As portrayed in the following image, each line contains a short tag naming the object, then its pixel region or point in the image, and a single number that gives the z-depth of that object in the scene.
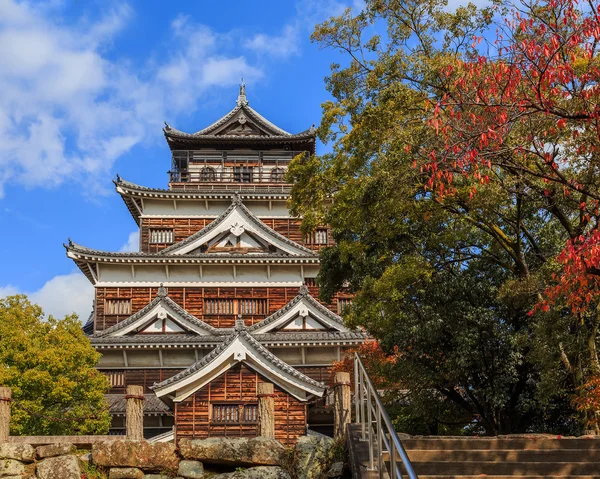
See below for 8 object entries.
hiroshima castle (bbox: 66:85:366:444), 22.84
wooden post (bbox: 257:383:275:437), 13.14
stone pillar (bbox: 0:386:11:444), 12.57
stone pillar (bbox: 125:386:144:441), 12.85
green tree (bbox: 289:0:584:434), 13.68
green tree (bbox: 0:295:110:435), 21.64
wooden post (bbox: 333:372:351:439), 12.26
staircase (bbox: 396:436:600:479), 8.14
